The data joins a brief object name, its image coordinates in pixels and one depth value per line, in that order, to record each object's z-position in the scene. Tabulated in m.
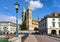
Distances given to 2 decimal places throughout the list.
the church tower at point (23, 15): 56.84
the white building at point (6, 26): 53.99
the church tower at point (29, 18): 52.88
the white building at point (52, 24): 24.01
